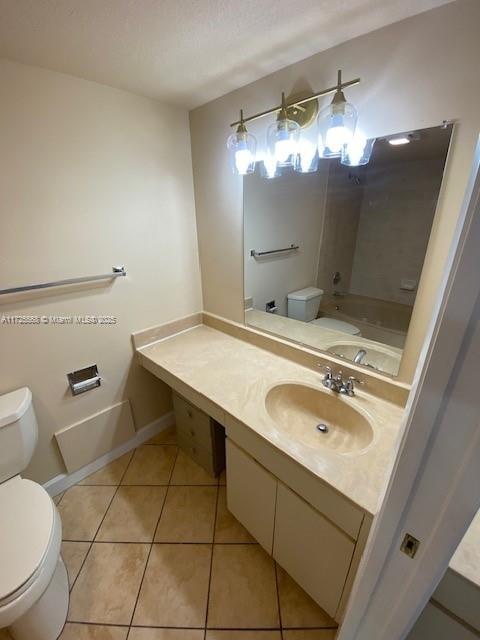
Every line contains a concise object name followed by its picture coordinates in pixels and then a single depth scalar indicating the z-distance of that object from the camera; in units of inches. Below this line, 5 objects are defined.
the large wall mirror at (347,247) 39.0
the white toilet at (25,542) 34.6
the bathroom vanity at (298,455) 33.6
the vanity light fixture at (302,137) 38.5
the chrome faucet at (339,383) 46.9
